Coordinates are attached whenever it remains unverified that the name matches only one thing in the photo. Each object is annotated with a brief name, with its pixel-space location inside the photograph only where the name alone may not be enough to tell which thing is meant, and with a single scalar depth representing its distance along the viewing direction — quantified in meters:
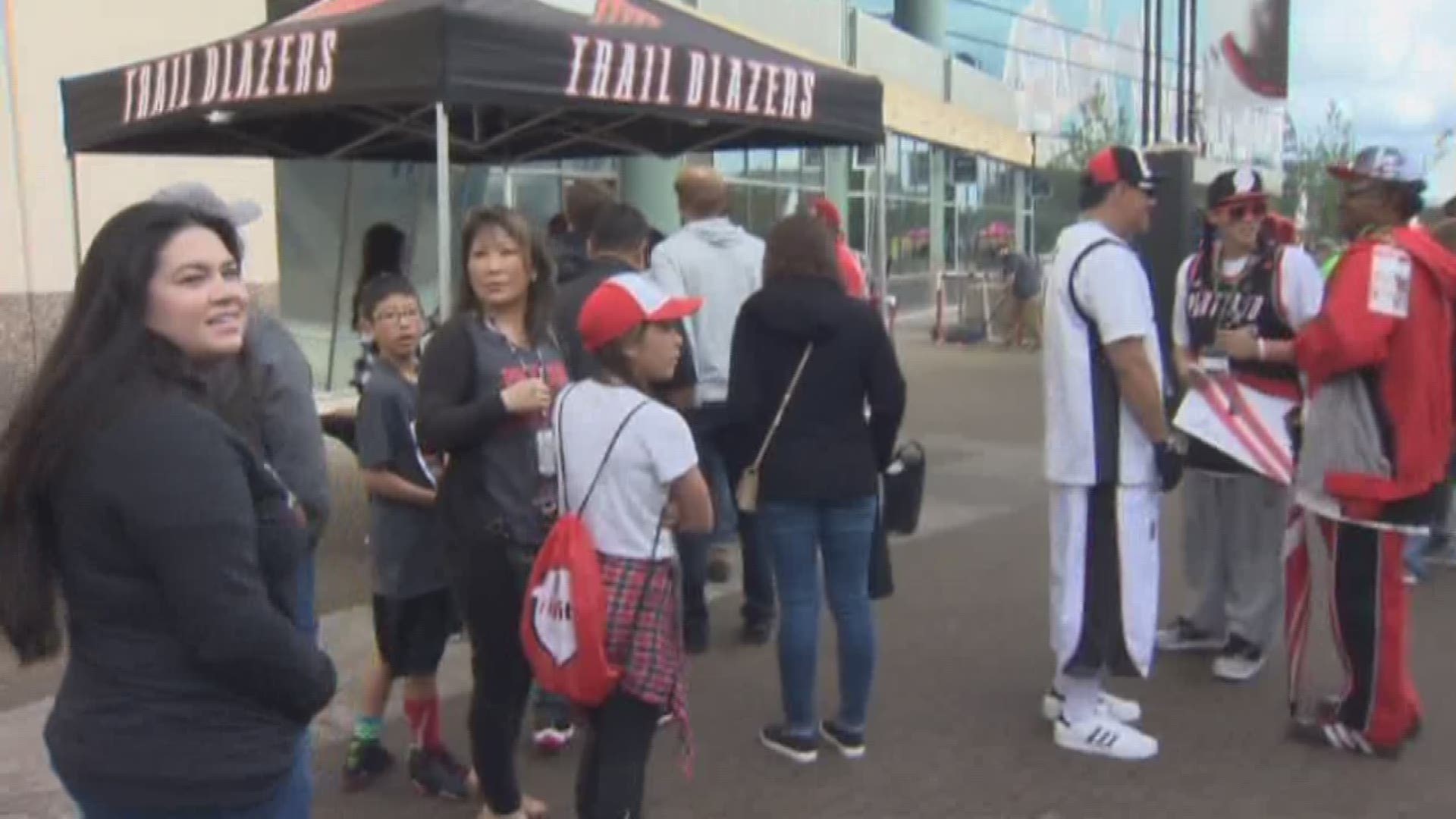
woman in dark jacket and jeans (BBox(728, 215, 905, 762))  4.58
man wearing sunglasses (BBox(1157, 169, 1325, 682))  5.44
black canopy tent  5.32
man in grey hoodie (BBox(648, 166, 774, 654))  6.14
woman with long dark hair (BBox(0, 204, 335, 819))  2.14
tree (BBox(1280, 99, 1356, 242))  25.58
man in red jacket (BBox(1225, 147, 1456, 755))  4.59
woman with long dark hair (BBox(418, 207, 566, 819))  3.88
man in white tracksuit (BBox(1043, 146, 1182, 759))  4.62
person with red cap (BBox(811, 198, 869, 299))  6.34
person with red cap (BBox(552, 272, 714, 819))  3.54
